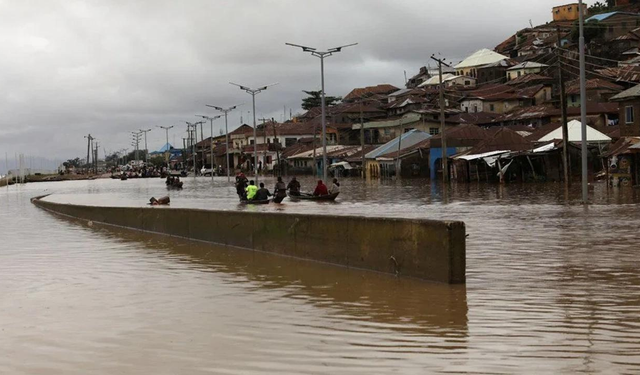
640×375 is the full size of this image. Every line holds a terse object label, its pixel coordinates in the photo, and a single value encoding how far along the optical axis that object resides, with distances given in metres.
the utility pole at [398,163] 75.46
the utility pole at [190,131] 153.55
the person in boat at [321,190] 38.12
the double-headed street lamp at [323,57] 50.06
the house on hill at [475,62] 147.25
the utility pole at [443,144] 56.42
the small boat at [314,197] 37.91
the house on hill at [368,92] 158.75
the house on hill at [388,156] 79.25
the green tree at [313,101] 164.86
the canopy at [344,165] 95.19
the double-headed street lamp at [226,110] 98.60
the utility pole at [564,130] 42.58
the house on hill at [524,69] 123.69
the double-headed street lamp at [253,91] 74.06
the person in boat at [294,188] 39.47
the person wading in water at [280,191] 36.12
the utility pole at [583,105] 28.36
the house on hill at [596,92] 85.00
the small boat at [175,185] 72.07
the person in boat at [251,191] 36.78
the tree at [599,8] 150.75
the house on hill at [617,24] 122.56
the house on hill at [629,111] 45.62
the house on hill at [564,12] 166.62
